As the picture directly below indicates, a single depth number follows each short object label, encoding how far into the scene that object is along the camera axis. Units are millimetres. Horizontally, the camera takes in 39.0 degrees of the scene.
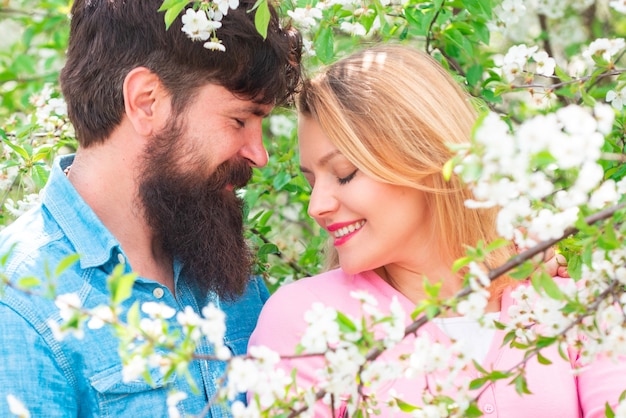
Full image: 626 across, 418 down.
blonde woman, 2074
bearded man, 2271
